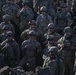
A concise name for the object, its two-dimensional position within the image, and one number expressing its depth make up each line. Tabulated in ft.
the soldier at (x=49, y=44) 52.60
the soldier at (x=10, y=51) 54.44
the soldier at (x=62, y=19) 62.80
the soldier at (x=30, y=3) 68.74
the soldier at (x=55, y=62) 49.14
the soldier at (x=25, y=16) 63.77
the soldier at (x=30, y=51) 54.49
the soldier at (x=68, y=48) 54.03
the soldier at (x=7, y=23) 60.03
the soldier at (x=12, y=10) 65.92
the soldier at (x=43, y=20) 61.79
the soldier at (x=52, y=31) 56.34
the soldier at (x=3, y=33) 57.16
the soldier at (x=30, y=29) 57.72
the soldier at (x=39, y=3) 67.99
